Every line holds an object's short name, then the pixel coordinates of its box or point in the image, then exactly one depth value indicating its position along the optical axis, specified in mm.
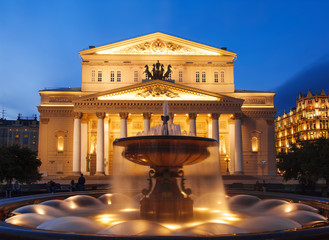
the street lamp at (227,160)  45716
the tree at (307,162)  22750
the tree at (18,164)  22875
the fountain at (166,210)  7008
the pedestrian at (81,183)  21797
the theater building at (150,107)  42062
